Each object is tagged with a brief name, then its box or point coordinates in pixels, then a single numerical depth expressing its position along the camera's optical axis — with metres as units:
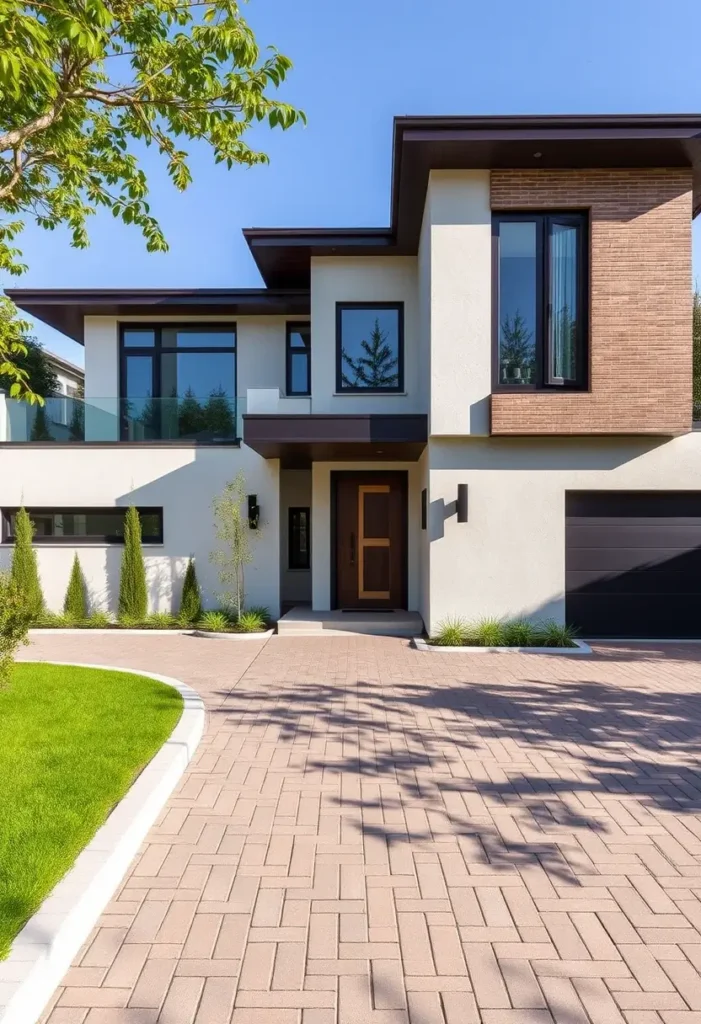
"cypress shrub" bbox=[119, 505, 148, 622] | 11.77
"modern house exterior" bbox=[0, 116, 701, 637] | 9.48
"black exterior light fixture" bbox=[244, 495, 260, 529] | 12.00
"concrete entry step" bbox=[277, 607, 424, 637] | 10.94
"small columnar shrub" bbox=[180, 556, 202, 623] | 11.72
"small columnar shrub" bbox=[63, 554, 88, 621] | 11.85
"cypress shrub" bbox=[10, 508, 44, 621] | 11.72
